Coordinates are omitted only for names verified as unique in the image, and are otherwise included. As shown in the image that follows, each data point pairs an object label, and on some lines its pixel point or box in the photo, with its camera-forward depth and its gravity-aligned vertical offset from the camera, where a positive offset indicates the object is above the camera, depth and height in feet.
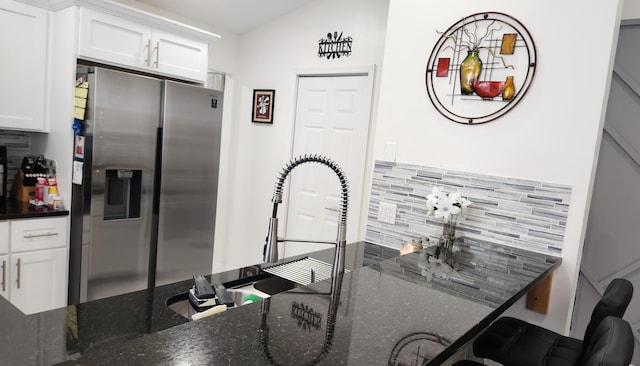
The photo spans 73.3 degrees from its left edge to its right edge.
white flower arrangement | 6.70 -0.70
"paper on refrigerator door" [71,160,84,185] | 8.66 -0.99
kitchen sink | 4.45 -1.76
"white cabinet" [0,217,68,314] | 8.09 -2.82
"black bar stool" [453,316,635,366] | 3.39 -1.42
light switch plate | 7.86 +0.03
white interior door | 11.09 -0.05
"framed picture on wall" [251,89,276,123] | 12.82 +1.07
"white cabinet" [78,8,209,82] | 8.72 +1.84
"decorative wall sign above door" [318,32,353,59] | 11.21 +2.69
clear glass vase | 5.94 -1.29
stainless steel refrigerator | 8.68 -1.24
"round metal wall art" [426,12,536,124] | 6.64 +1.51
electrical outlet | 7.81 -1.09
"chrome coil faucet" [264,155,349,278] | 4.39 -0.78
